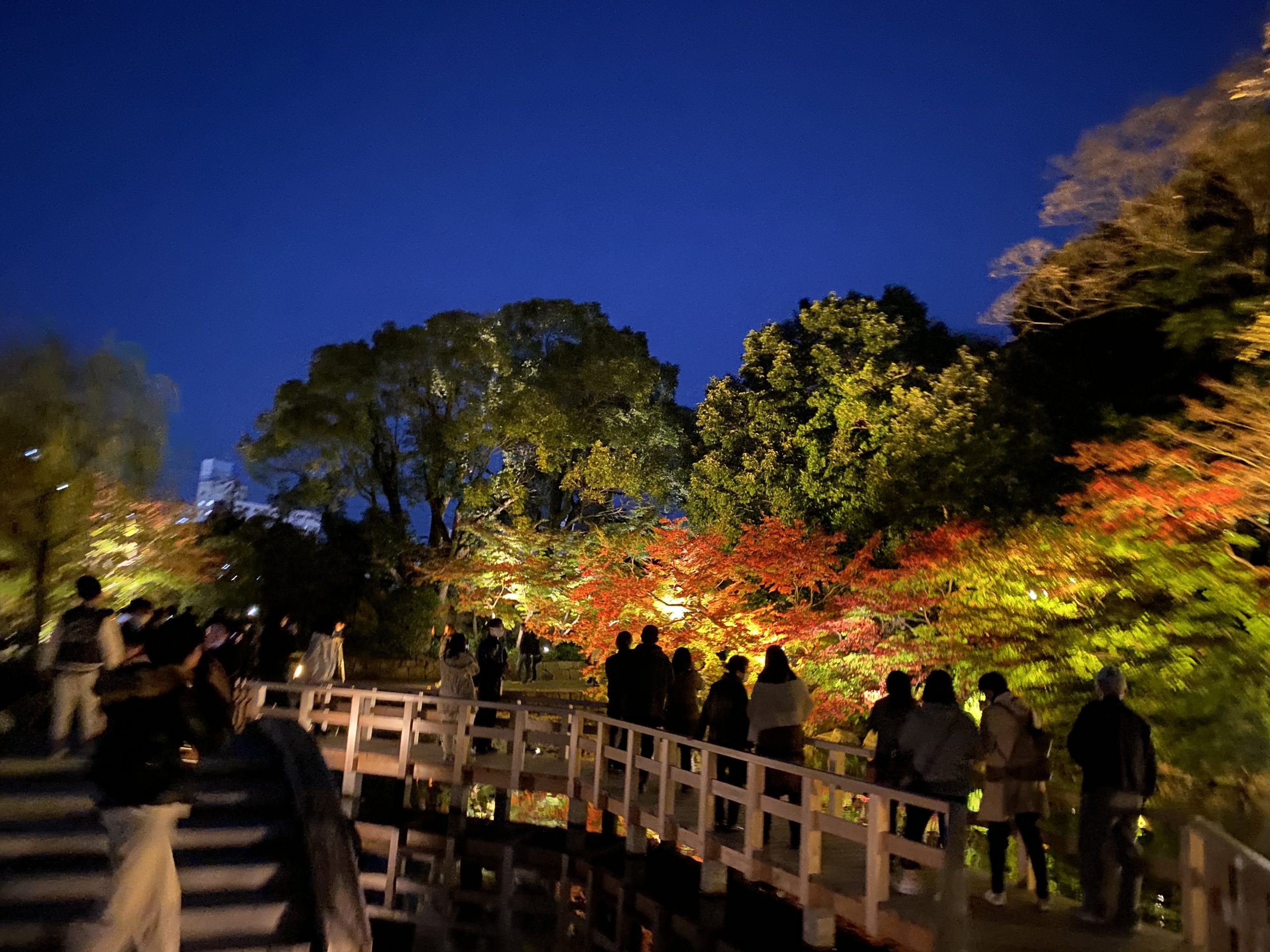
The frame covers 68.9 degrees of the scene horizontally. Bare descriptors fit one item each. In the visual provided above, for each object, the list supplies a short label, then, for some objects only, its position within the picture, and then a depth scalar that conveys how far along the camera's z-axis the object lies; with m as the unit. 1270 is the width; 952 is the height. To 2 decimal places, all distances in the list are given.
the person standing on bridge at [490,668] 12.29
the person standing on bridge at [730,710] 8.23
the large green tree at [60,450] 12.45
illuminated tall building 25.02
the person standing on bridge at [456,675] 11.82
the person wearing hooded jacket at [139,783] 4.70
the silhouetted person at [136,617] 9.50
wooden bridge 5.45
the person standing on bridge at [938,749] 6.30
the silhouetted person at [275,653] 13.11
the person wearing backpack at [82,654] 7.27
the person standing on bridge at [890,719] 6.98
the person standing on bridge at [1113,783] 5.77
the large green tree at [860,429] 15.33
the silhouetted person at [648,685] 9.62
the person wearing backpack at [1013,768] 6.25
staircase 5.73
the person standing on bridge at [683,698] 9.27
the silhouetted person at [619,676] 9.83
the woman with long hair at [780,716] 7.63
